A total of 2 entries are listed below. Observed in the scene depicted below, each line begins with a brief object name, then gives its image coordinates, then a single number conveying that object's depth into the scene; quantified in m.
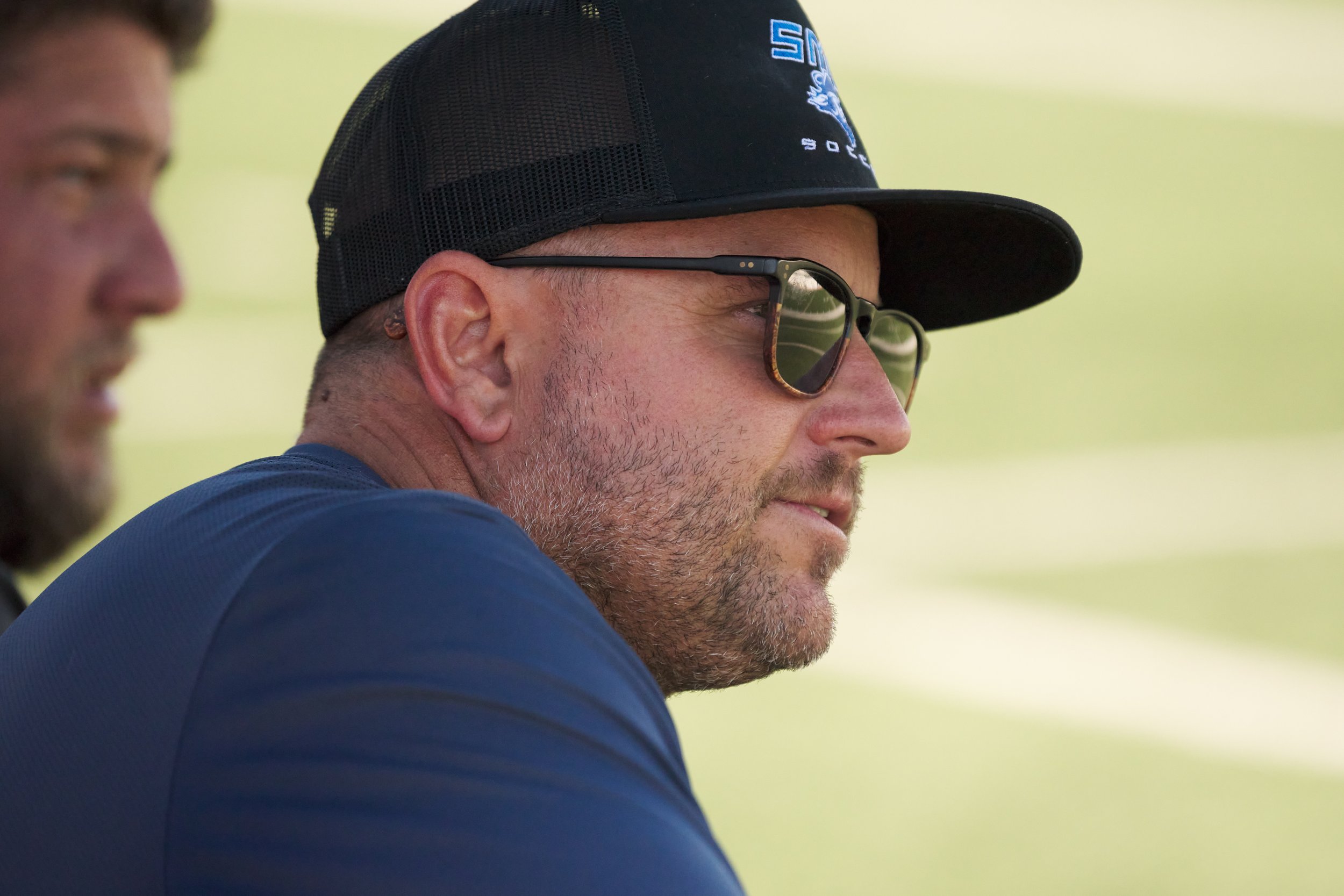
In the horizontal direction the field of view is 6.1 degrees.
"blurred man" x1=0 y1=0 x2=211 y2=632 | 4.64
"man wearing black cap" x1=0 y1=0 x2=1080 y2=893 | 4.37
